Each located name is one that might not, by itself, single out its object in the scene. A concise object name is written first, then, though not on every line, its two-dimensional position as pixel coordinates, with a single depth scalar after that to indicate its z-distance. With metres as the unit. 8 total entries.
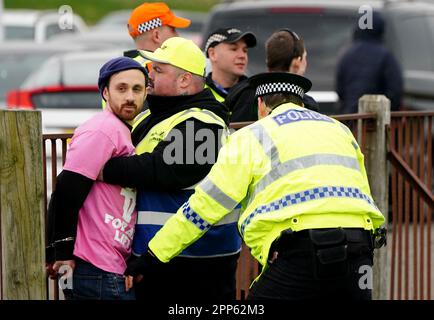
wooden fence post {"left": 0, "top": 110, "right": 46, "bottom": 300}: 10.75
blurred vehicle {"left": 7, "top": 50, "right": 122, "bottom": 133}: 21.55
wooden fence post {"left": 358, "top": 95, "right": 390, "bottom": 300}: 14.37
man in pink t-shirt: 10.43
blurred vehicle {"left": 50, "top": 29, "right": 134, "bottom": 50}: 40.05
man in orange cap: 14.13
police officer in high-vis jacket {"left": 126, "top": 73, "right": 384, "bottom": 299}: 9.65
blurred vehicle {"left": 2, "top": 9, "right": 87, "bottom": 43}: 47.16
